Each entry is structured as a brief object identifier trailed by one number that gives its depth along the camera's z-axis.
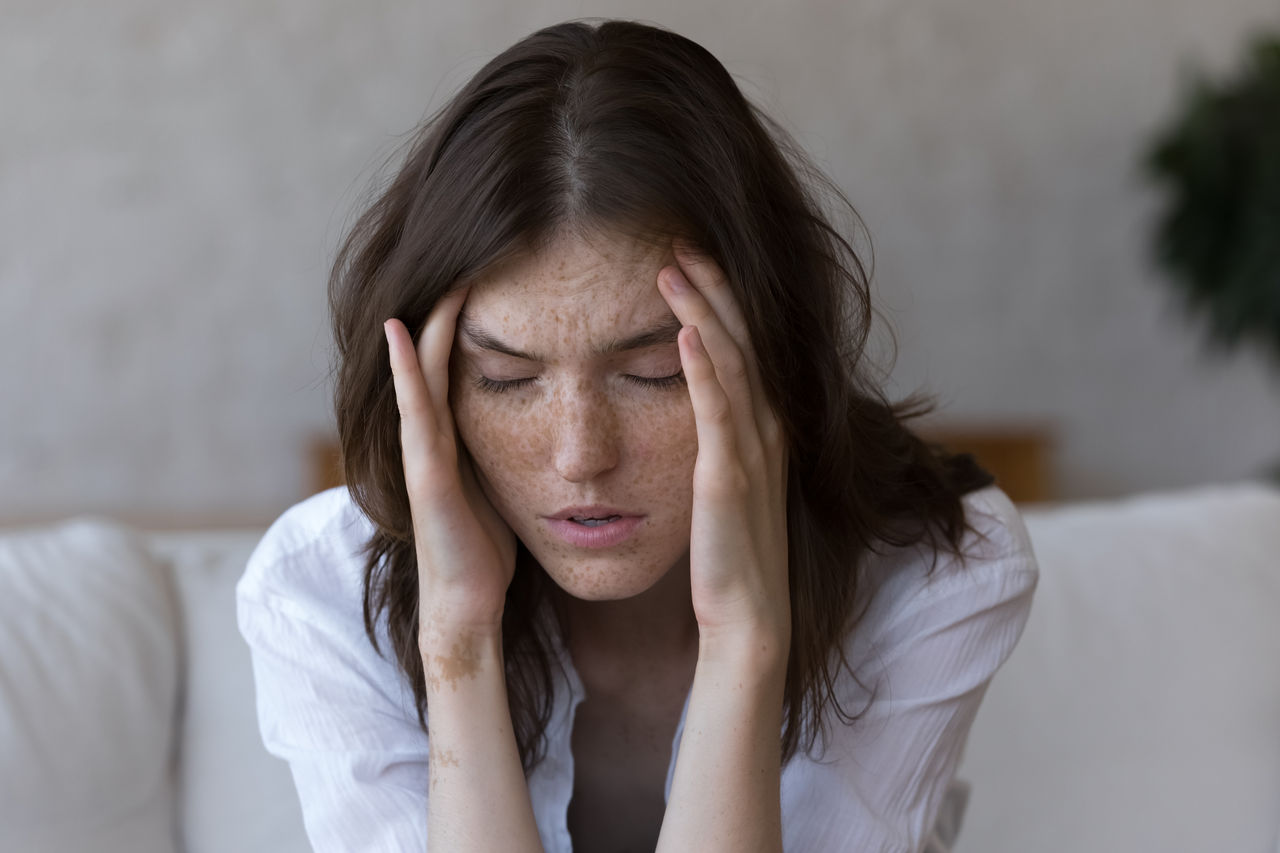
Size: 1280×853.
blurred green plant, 2.89
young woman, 0.91
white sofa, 1.21
